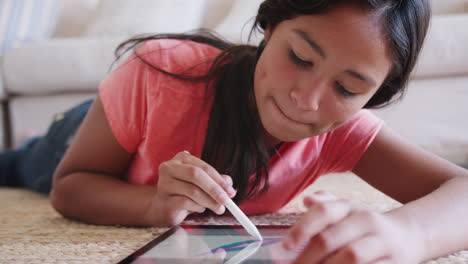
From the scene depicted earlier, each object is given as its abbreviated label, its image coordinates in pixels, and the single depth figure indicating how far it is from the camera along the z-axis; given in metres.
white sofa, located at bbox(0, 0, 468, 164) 1.24
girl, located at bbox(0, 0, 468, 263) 0.46
